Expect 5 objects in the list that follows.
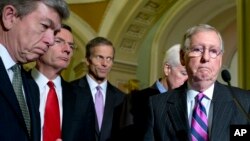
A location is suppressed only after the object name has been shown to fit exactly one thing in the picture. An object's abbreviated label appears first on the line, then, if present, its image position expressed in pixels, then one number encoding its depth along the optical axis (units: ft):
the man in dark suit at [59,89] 6.48
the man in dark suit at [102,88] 8.59
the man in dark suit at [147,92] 8.06
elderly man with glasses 5.44
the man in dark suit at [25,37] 4.51
